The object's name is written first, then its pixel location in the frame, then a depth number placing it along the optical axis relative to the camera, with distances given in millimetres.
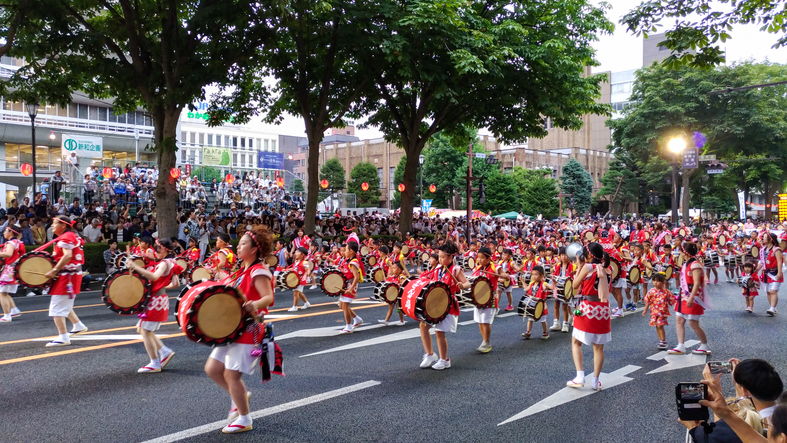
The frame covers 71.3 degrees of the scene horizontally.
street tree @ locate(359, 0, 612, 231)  17984
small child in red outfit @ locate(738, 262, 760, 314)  12570
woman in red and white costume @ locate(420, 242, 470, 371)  7602
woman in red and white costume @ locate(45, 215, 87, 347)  8508
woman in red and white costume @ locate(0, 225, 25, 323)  9883
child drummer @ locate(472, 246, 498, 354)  8625
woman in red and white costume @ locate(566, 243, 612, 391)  6652
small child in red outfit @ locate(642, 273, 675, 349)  8875
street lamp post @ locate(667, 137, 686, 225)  26312
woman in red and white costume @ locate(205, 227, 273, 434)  5082
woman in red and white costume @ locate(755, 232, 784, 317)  12219
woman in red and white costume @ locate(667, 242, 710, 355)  8383
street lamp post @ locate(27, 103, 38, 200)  21345
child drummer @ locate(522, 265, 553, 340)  9789
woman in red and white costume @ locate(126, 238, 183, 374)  7258
